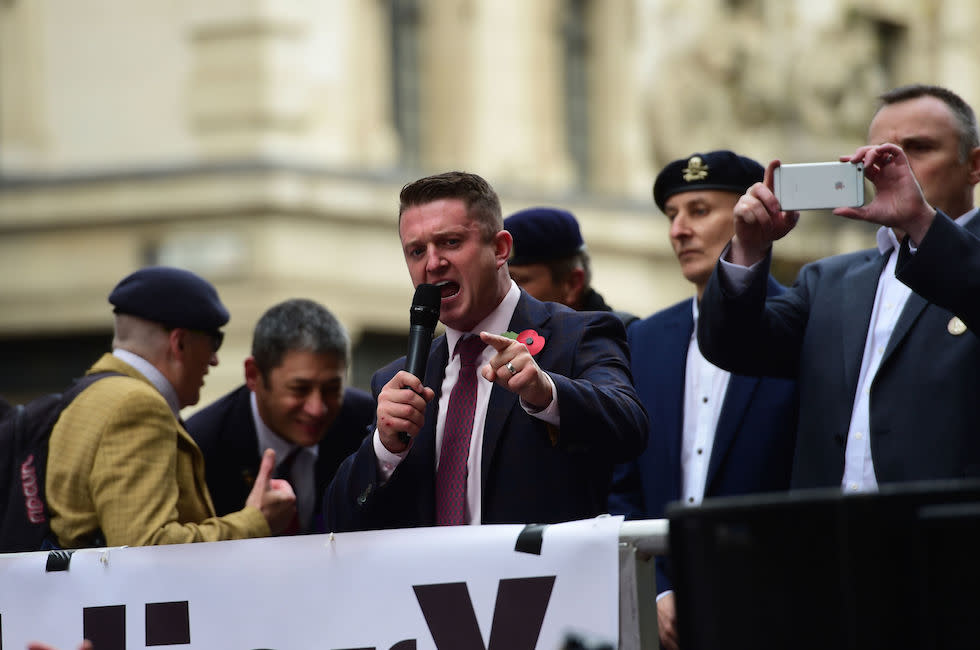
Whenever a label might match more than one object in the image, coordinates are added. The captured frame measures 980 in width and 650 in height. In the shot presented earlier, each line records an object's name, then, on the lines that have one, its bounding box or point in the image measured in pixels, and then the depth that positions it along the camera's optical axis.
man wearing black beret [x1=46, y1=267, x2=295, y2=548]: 10.33
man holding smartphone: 8.84
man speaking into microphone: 9.14
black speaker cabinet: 6.39
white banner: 8.68
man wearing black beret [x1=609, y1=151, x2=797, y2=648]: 11.11
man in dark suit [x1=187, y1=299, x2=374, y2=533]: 12.37
